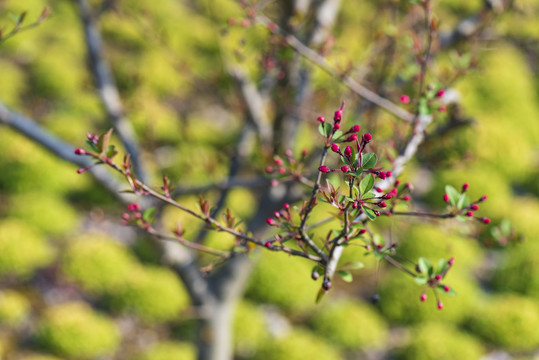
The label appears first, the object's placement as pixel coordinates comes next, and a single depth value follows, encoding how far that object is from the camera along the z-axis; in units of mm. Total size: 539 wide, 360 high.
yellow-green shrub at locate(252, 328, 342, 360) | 5777
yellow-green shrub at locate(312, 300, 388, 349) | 6363
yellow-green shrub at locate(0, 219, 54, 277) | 6438
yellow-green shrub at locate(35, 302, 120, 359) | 5734
